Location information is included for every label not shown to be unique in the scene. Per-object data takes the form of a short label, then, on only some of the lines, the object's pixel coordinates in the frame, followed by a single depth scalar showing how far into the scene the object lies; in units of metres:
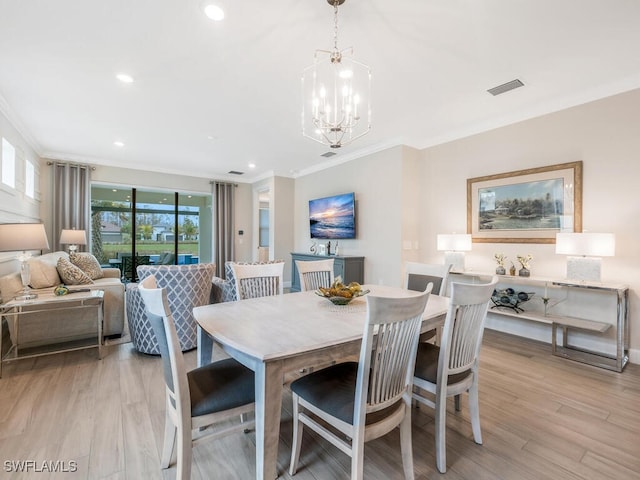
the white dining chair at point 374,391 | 1.29
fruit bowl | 2.09
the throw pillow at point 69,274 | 3.74
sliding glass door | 6.78
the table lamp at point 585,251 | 2.83
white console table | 2.88
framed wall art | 3.37
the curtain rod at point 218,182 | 7.29
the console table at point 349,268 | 5.01
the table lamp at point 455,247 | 3.98
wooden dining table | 1.30
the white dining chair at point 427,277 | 2.67
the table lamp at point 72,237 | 5.09
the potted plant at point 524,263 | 3.48
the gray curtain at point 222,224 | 7.30
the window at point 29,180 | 4.60
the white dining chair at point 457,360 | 1.61
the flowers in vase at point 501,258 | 3.82
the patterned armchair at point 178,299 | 3.05
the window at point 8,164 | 3.64
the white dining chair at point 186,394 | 1.33
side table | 2.85
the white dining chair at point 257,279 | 2.58
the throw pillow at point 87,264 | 4.56
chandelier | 2.45
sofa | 3.10
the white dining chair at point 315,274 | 2.98
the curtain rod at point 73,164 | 5.48
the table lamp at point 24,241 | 2.66
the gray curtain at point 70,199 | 5.50
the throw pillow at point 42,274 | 3.41
